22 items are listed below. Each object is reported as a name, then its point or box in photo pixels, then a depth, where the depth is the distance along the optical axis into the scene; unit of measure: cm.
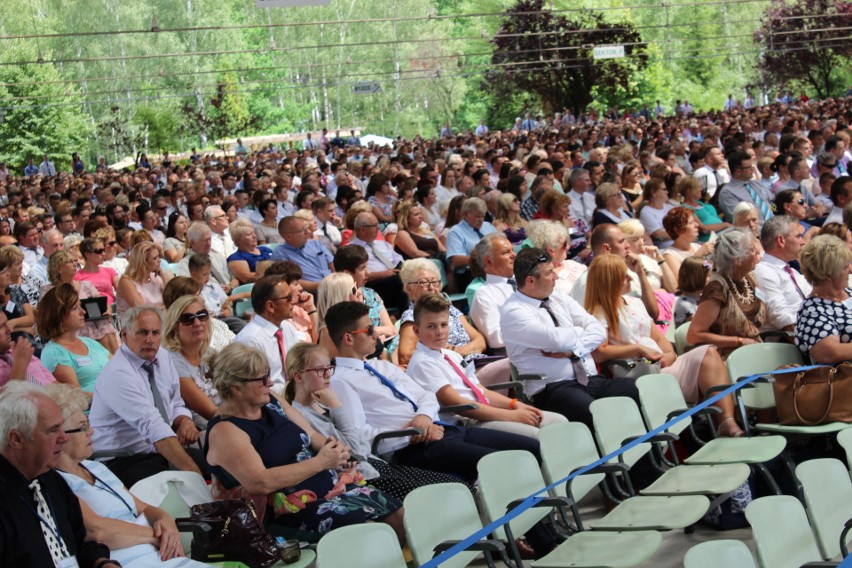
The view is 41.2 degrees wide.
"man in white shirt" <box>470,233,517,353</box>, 720
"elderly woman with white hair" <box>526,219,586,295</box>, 757
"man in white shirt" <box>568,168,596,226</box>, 1170
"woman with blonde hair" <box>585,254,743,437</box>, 647
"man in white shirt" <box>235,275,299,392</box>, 612
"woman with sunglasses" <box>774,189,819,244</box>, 959
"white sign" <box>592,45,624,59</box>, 3494
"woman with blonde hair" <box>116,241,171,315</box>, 787
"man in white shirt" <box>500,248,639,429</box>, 608
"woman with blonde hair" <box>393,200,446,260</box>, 1016
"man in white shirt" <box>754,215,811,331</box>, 688
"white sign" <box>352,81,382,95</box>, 3894
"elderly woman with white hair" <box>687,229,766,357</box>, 631
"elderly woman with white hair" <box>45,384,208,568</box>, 394
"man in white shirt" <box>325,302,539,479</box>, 530
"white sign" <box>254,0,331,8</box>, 1496
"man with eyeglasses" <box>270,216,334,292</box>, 911
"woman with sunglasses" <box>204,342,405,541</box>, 443
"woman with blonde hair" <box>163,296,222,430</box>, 568
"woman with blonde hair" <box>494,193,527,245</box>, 1032
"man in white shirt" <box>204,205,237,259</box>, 1062
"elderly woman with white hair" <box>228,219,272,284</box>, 913
